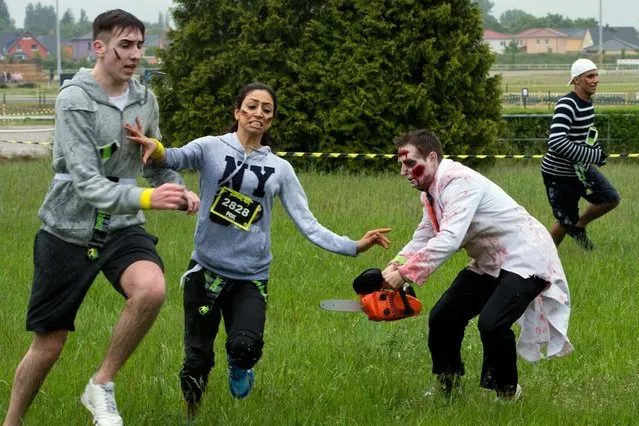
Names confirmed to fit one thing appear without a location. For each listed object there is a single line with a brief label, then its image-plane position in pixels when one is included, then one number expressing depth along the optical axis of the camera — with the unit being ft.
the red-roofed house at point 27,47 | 492.54
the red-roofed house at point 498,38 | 521.33
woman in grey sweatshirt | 21.24
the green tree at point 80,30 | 562.13
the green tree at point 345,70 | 67.87
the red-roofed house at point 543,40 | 522.47
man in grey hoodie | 19.03
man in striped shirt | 39.17
